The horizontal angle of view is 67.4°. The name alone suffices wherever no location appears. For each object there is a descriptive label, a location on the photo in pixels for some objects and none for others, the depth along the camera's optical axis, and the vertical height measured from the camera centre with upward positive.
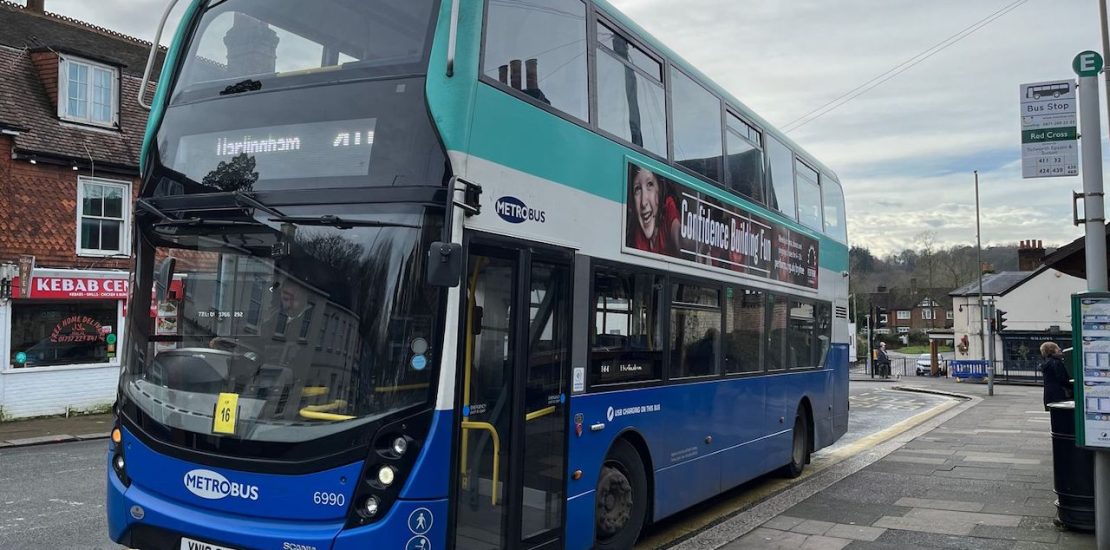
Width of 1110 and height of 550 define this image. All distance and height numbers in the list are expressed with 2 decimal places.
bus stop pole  6.78 +1.08
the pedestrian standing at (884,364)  46.03 -1.30
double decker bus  4.49 +0.28
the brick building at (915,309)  102.88 +4.31
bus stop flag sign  7.57 +1.94
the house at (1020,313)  44.16 +2.07
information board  6.72 -0.21
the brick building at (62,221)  17.00 +2.23
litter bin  7.62 -1.22
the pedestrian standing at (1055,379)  12.01 -0.51
